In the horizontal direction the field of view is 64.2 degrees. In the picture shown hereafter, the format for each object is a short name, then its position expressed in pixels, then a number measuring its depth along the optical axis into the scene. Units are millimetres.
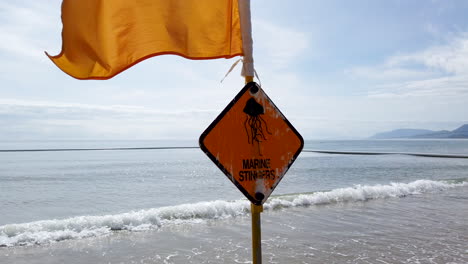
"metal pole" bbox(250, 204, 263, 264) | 2604
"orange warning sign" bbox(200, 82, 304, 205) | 2412
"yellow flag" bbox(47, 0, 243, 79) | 2709
